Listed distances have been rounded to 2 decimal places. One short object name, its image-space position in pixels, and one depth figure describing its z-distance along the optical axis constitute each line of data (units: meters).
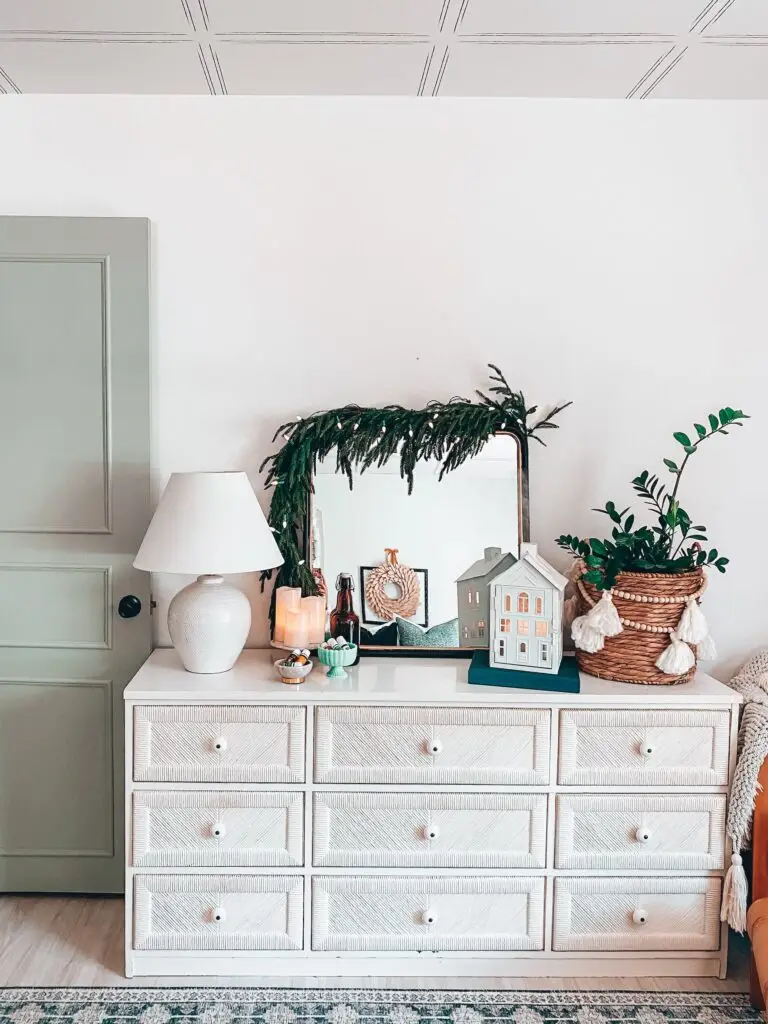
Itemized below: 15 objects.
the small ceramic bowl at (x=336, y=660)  2.16
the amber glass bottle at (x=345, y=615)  2.33
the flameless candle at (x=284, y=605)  2.22
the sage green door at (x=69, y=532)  2.34
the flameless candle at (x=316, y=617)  2.23
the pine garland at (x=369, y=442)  2.35
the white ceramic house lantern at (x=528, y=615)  2.12
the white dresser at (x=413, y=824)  2.05
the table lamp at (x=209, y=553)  2.06
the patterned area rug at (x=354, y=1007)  1.95
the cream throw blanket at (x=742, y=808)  2.03
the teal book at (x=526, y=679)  2.07
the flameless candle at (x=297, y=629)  2.21
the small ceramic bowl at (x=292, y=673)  2.10
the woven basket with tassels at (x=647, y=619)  2.12
